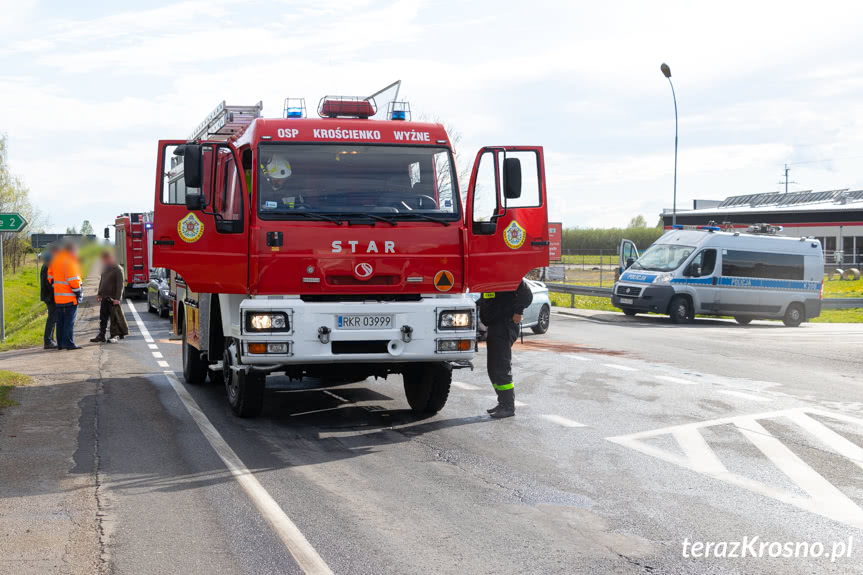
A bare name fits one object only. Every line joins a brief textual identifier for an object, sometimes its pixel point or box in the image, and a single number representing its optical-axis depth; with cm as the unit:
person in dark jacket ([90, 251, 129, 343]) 1902
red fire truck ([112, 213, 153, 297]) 3303
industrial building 6034
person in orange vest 1703
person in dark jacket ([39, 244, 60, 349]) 1742
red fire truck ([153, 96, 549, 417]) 845
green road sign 1902
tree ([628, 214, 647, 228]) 13854
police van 2641
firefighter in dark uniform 979
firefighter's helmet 874
